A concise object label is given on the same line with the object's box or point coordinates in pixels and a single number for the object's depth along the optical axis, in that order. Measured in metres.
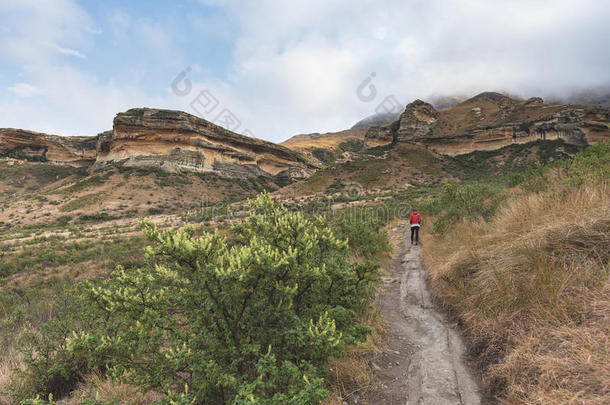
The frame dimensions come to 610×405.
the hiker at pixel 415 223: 9.82
